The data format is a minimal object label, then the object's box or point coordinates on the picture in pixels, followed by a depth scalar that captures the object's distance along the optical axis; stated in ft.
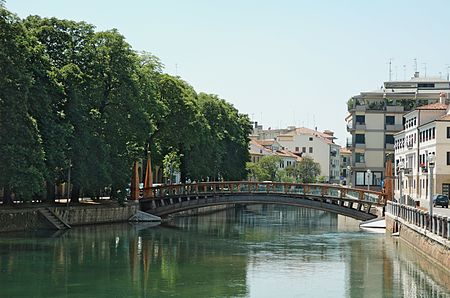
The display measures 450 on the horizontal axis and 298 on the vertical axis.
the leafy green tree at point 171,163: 242.58
